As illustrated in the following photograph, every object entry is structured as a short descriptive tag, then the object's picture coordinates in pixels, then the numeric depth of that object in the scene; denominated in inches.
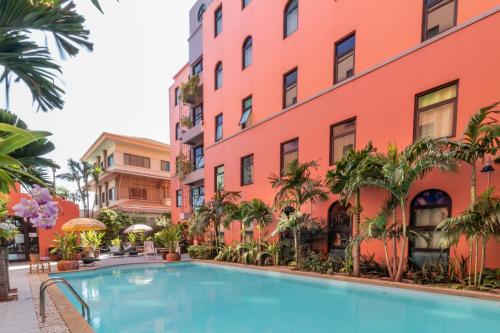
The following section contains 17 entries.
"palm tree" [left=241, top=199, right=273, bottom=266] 449.4
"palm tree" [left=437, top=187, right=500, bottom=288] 221.9
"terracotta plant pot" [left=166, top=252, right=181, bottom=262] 553.6
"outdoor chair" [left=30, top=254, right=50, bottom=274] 434.0
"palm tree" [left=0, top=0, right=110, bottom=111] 98.0
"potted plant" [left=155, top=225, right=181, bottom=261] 576.7
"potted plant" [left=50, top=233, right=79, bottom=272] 457.7
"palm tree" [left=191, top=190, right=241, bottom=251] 511.2
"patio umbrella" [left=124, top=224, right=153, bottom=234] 691.4
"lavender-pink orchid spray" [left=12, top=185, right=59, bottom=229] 69.2
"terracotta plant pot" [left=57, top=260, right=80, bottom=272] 455.8
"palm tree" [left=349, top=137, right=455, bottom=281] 255.6
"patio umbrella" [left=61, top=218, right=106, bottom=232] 499.0
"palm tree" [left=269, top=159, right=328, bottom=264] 385.4
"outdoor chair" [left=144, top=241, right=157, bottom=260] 628.8
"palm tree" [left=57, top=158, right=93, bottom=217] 1105.4
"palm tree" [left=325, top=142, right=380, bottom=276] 304.0
